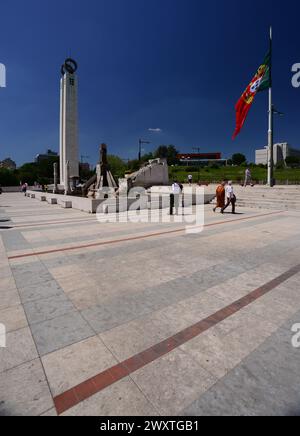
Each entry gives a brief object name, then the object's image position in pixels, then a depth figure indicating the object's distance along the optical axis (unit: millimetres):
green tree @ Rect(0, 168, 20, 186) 67319
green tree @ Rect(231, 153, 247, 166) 131500
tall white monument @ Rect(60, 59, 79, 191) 49812
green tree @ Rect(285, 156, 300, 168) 118025
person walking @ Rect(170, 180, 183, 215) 14936
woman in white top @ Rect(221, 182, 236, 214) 13868
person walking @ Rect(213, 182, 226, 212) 14523
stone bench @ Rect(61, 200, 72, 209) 19297
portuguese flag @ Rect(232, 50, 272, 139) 22541
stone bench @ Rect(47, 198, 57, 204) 23405
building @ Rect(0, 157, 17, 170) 187500
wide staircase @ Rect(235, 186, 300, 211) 17562
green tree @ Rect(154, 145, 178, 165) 128913
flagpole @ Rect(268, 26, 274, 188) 23181
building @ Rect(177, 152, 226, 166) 139275
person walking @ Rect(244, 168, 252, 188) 26625
